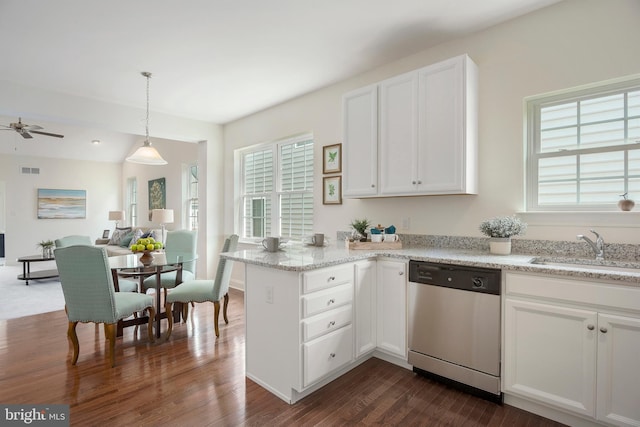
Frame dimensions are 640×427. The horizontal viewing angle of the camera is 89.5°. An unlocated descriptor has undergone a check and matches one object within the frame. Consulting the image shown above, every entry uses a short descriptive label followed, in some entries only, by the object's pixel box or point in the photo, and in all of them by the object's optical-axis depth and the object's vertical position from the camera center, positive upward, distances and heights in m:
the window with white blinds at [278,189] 4.27 +0.34
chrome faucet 2.10 -0.21
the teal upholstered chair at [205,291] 3.16 -0.79
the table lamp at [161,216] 6.12 -0.08
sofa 6.70 -0.61
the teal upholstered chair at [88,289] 2.52 -0.62
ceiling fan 4.92 +1.28
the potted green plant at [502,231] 2.34 -0.13
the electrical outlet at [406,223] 3.15 -0.10
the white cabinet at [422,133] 2.52 +0.68
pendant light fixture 3.61 +0.63
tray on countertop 2.82 -0.29
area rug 4.18 -1.28
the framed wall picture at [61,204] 8.20 +0.20
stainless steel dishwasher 2.09 -0.78
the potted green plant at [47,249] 6.05 -0.72
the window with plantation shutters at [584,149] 2.18 +0.47
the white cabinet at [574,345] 1.68 -0.75
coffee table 5.69 -1.16
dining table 3.08 -0.58
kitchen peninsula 1.78 -0.65
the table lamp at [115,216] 8.19 -0.11
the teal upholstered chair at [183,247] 3.86 -0.45
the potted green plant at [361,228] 3.07 -0.15
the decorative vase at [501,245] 2.36 -0.24
